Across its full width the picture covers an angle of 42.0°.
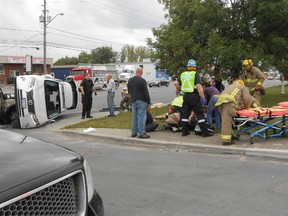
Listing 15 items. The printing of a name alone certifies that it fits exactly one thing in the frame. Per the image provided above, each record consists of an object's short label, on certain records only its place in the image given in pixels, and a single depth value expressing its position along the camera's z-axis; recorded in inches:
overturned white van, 480.4
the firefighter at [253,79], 420.5
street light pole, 1689.8
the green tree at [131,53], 5191.9
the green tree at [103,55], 4879.4
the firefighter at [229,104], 311.9
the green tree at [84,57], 4945.9
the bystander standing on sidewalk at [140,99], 366.0
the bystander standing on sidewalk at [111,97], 566.9
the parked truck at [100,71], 1842.8
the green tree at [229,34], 530.3
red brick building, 2431.0
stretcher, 314.3
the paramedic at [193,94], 350.6
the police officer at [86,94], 558.9
